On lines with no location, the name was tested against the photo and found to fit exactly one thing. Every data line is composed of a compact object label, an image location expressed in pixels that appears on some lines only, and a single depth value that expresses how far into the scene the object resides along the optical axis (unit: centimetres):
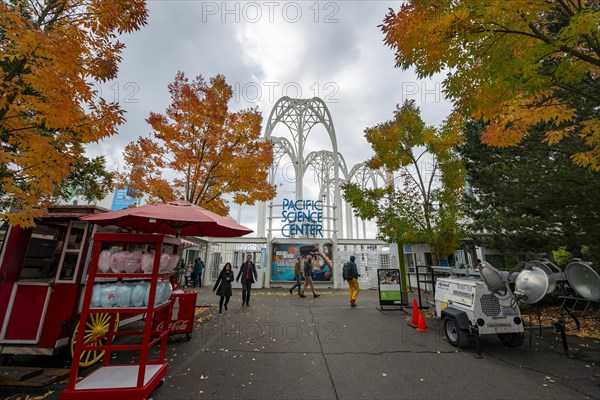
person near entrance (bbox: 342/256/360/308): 980
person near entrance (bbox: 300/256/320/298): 1251
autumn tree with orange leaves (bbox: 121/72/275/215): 866
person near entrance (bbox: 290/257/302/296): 1309
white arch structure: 2047
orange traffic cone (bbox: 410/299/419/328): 702
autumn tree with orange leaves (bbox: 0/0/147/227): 394
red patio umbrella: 347
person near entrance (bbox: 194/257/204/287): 1625
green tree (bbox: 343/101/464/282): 910
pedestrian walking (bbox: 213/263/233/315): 852
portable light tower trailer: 503
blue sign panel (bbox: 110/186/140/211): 2964
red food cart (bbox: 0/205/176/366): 433
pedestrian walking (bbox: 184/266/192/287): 1700
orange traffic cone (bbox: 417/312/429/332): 653
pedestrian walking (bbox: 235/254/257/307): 980
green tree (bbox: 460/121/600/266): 799
